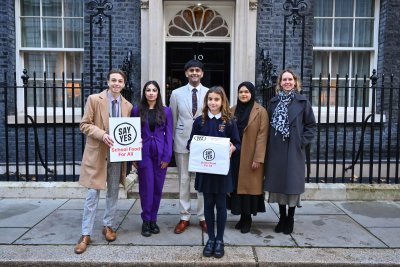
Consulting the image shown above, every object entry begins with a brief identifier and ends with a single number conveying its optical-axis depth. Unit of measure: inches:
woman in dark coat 191.8
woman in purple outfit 188.7
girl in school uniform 170.7
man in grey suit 199.3
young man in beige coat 177.2
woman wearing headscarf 193.2
